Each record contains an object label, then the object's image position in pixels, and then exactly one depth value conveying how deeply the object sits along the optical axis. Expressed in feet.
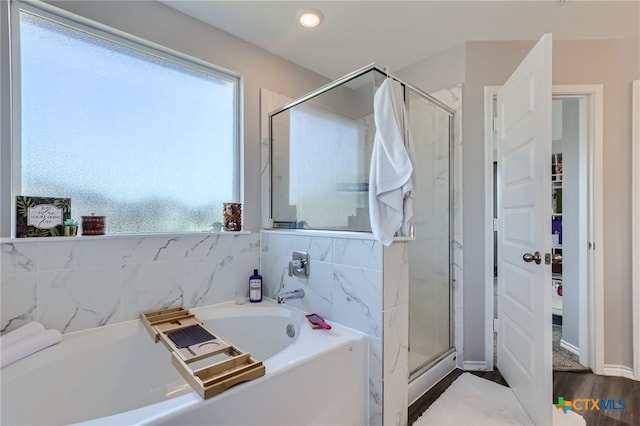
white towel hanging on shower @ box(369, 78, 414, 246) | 4.67
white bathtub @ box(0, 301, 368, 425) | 3.29
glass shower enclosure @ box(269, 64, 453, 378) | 6.14
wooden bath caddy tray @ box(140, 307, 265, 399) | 3.30
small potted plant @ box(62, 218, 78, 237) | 4.75
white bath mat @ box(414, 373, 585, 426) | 5.21
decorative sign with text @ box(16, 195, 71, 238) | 4.40
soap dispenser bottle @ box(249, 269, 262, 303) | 6.73
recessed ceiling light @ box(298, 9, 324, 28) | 6.16
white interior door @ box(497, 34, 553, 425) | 4.80
